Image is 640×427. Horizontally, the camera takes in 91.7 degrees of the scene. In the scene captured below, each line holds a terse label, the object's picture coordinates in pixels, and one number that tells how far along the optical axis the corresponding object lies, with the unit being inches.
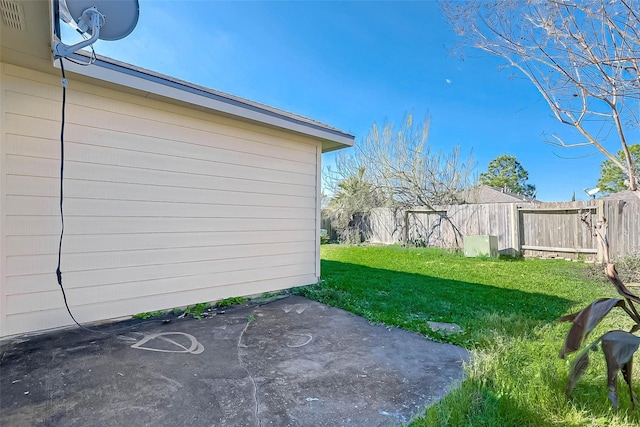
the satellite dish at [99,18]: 80.8
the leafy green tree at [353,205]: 507.5
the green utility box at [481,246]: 337.1
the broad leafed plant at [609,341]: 40.5
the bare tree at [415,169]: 457.1
